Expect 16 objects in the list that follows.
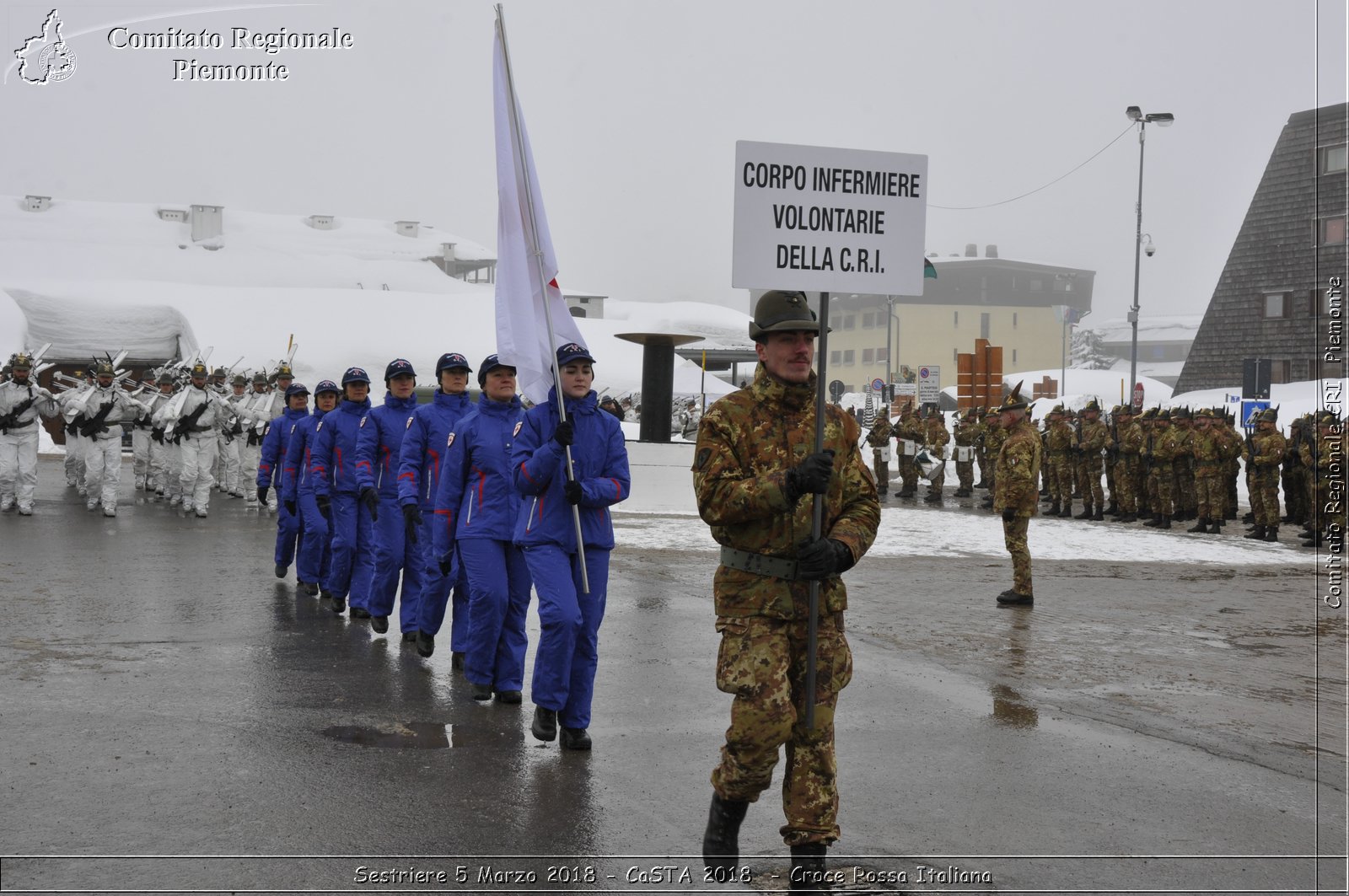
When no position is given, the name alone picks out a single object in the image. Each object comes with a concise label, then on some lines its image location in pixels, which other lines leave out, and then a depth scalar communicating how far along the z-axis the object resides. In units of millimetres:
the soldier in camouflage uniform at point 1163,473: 21047
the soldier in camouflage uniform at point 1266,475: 19266
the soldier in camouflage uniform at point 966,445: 27484
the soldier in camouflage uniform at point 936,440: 26422
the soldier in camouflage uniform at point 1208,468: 19922
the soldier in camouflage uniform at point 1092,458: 22781
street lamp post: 34562
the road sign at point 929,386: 31948
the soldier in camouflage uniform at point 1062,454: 23422
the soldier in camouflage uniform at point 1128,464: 22062
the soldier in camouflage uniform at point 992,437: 22922
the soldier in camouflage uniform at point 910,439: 27188
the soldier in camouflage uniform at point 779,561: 4340
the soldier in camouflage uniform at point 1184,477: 21503
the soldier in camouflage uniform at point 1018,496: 11680
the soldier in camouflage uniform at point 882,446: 28234
